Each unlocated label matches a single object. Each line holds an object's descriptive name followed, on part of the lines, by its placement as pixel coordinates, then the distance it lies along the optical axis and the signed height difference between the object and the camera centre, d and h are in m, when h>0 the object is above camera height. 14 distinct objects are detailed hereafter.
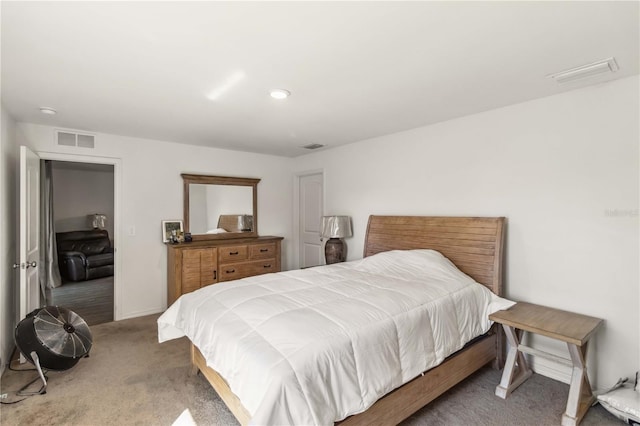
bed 1.43 -0.76
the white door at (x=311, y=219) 4.99 -0.14
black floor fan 2.26 -1.00
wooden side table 1.95 -0.90
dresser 3.79 -0.70
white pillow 1.86 -1.21
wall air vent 3.41 +0.81
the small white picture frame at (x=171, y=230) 4.09 -0.28
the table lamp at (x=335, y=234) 4.12 -0.33
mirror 4.35 +0.05
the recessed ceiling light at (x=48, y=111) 2.72 +0.91
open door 2.58 -0.19
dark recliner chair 5.58 -0.86
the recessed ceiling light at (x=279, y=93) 2.35 +0.92
